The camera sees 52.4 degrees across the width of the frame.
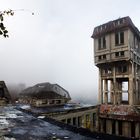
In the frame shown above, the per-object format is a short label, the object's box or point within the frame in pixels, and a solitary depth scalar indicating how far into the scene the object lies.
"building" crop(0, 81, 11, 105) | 24.25
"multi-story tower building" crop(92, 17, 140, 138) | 23.84
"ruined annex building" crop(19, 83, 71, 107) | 30.57
